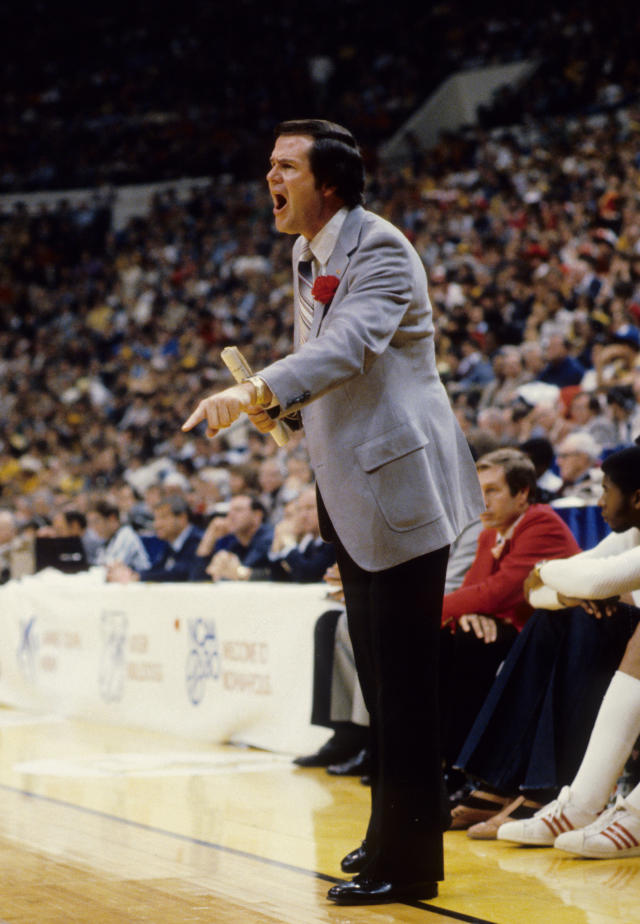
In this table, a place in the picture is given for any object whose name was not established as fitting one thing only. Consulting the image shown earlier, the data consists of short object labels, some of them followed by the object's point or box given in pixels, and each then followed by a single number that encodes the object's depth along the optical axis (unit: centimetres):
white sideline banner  1098
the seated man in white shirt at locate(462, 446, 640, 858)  649
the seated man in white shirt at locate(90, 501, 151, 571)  1647
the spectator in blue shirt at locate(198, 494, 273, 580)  1364
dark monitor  1634
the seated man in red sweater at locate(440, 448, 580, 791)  815
